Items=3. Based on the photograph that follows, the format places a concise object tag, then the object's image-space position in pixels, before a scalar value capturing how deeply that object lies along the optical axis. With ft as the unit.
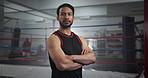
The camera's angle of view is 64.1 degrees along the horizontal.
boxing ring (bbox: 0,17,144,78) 20.35
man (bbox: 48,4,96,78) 2.96
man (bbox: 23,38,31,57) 20.91
